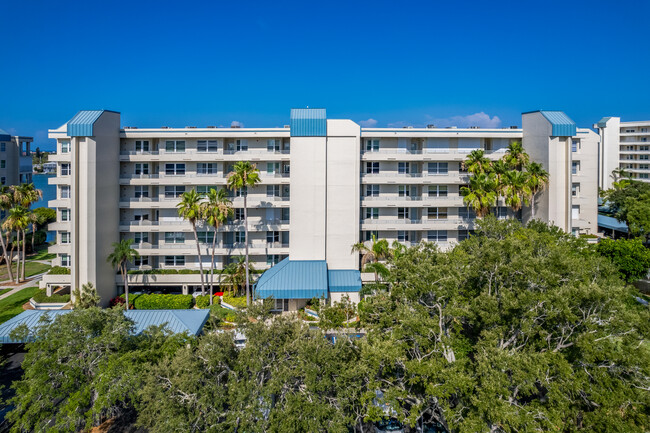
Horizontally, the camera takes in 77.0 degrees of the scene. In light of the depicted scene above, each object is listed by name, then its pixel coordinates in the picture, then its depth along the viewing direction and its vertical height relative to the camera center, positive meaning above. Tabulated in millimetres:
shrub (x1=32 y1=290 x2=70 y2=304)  41094 -8597
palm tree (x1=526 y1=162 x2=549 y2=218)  41875 +3829
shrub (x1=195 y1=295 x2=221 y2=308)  41281 -8890
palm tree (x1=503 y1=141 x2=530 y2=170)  43781 +6175
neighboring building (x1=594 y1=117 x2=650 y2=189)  98500 +16505
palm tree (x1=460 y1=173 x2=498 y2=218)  41812 +2081
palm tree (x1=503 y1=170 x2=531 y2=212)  41188 +2657
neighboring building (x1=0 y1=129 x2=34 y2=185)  70688 +9528
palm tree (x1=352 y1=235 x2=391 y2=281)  40625 -3707
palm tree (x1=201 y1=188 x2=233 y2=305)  40469 +505
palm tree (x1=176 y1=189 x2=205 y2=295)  40062 +600
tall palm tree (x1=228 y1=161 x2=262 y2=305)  40000 +3642
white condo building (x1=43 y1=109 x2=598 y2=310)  41250 +2578
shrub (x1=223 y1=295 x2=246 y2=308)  40562 -8709
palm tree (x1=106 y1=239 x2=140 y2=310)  39812 -4040
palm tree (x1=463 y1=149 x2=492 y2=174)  43438 +5474
